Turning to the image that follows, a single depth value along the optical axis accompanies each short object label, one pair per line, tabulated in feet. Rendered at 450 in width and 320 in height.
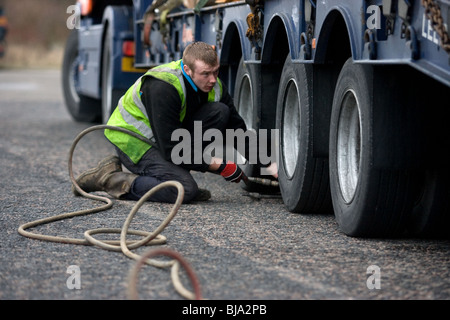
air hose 20.26
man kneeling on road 33.73
